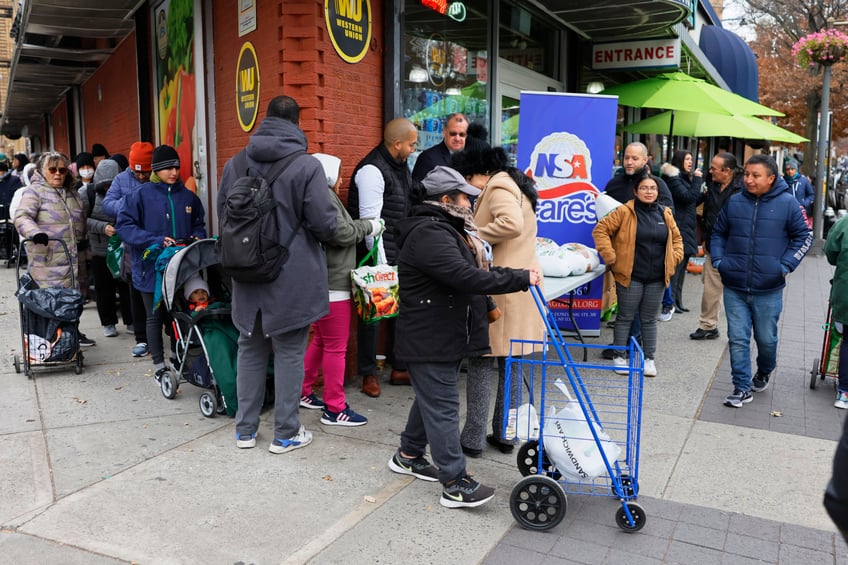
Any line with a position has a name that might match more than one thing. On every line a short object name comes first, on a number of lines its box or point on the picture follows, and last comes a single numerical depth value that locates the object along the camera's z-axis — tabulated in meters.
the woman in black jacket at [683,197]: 8.31
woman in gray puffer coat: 6.54
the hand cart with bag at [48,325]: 6.06
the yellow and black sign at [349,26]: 5.61
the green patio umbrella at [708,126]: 9.64
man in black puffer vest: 5.43
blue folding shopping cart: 3.57
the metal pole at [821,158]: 14.77
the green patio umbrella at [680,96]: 9.25
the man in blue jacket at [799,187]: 14.98
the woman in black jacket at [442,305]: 3.64
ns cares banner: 6.95
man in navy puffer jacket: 5.47
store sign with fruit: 7.04
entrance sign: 9.66
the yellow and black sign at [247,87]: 5.90
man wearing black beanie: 5.85
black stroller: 5.00
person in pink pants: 5.02
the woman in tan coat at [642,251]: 6.31
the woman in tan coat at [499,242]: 4.29
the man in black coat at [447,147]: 6.00
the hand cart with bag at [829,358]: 6.09
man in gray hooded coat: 4.29
